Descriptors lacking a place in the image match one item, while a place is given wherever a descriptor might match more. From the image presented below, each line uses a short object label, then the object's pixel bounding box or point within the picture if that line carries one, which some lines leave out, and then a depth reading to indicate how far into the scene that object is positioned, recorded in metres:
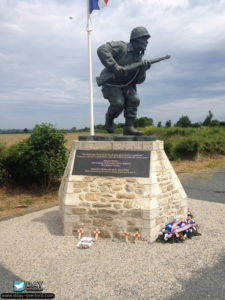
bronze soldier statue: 5.21
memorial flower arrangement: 4.56
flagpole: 7.87
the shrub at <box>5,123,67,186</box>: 8.19
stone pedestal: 4.54
